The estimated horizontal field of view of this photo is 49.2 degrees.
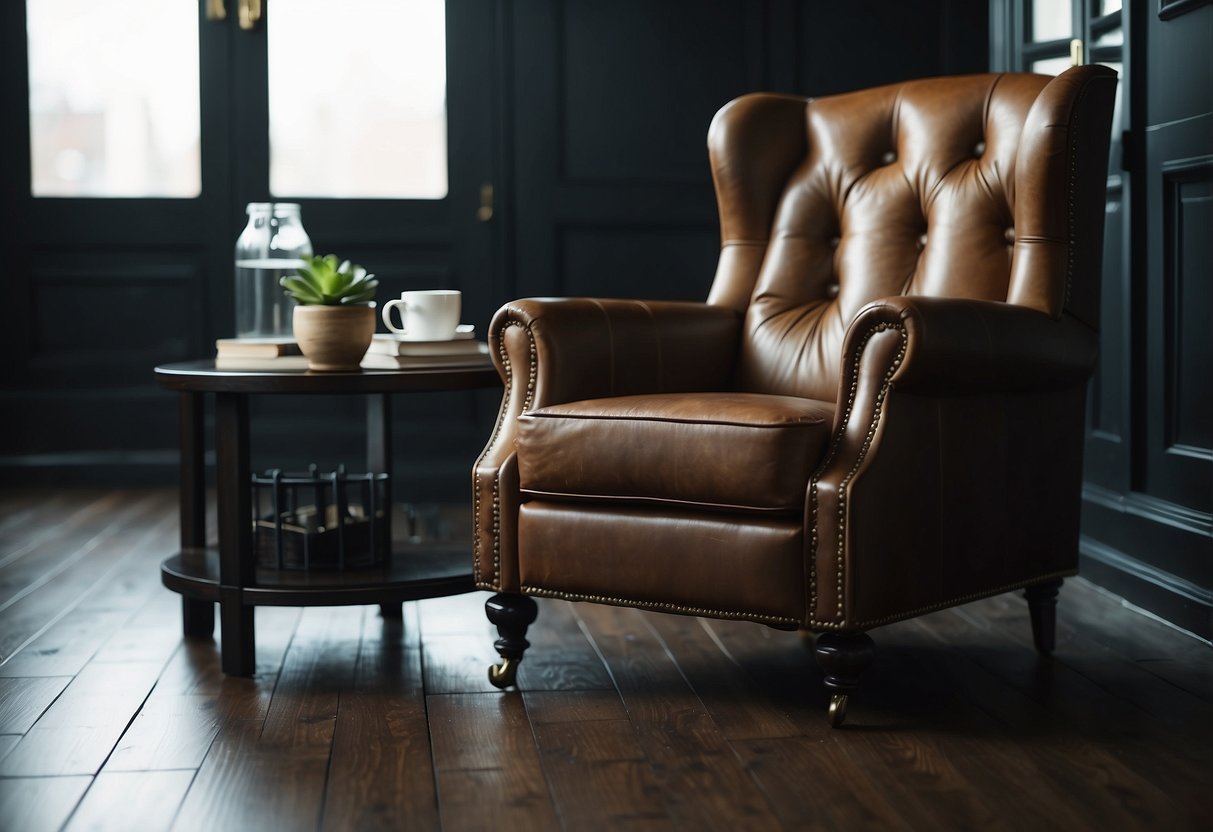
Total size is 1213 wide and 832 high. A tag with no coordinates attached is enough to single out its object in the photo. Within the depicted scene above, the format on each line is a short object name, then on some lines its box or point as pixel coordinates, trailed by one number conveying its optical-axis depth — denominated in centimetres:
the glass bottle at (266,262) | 245
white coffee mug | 229
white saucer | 230
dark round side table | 209
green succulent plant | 218
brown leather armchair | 183
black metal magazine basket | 230
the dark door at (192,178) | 430
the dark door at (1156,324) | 243
